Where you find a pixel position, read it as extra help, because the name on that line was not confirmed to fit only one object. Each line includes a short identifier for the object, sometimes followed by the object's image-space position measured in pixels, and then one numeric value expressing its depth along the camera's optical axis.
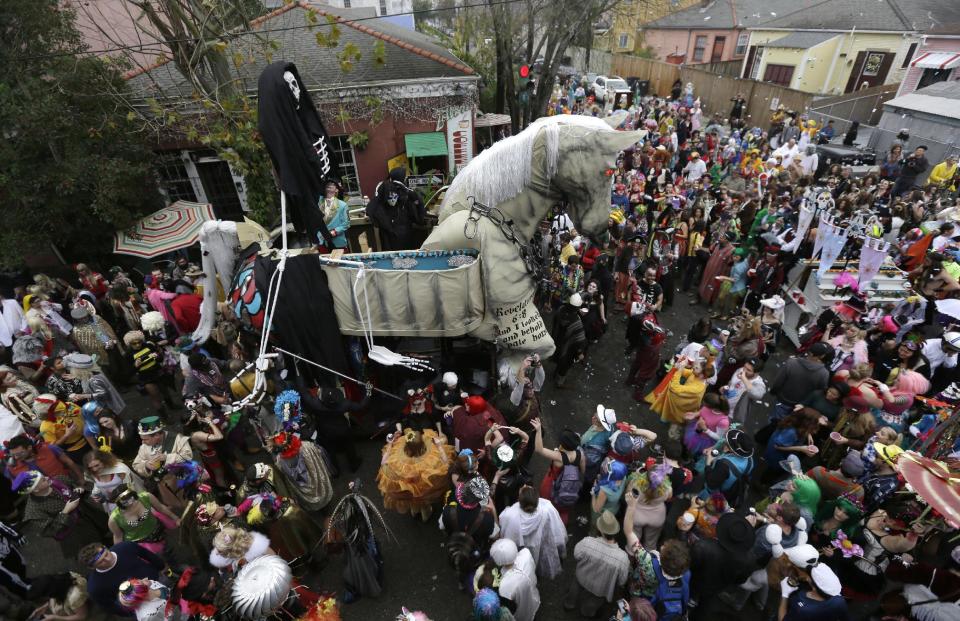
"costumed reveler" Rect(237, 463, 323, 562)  3.88
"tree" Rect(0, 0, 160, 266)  7.48
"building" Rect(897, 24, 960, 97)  16.72
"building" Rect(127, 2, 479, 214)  10.34
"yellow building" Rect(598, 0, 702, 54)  33.06
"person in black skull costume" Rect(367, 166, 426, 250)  6.51
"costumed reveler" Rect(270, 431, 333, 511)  4.39
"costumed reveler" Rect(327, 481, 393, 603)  3.82
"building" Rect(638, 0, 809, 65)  28.16
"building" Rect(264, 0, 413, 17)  33.19
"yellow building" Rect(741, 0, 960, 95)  19.62
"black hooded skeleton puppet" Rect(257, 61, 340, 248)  4.46
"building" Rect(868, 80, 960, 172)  12.64
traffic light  12.55
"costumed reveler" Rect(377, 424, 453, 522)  4.33
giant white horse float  4.96
